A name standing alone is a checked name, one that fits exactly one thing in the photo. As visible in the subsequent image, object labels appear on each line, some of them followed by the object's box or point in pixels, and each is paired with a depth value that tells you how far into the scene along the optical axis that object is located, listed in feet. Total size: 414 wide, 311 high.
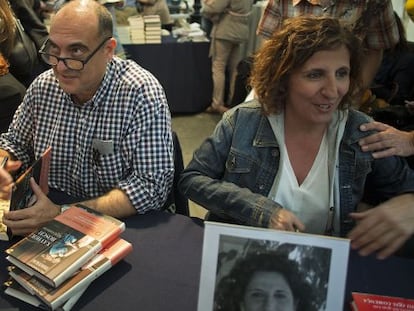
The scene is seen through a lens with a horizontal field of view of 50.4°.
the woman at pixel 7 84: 6.83
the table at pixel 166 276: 3.60
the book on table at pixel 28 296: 3.46
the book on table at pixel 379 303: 3.48
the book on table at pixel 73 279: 3.41
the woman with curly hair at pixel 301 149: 4.61
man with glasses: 4.95
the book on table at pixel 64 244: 3.51
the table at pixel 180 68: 14.05
